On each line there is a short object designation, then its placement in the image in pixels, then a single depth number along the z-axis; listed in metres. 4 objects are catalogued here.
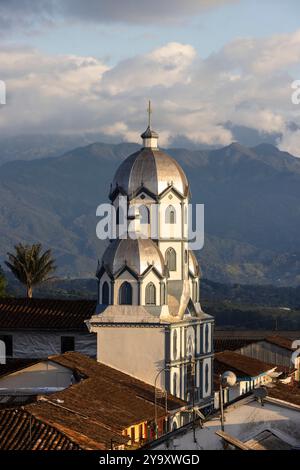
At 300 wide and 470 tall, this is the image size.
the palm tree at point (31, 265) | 102.31
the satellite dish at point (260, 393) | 47.59
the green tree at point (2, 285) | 108.65
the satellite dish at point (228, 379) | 45.50
